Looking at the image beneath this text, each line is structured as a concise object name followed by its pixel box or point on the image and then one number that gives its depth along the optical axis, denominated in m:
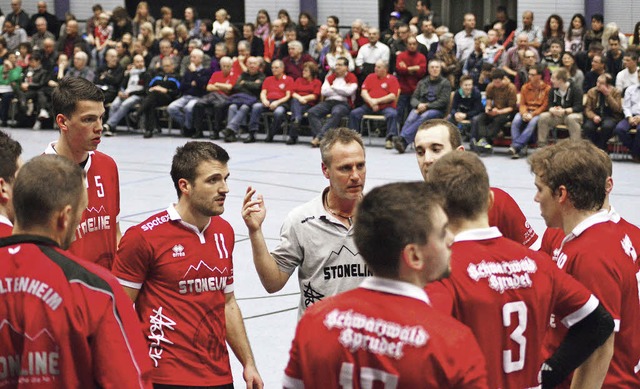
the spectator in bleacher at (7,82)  23.62
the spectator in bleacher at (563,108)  17.11
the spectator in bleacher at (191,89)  21.12
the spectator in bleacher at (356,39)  21.25
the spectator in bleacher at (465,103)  18.05
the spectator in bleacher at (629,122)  16.62
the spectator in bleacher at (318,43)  21.39
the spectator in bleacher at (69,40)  24.55
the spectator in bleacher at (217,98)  20.83
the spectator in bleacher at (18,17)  26.33
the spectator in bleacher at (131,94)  21.92
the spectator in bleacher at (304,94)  19.77
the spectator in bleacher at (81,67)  22.80
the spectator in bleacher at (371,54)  20.16
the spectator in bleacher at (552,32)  19.20
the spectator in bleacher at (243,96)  20.44
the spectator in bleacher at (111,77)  22.34
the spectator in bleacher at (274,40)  21.83
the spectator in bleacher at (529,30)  19.81
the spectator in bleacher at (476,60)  19.27
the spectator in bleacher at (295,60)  20.42
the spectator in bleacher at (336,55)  20.11
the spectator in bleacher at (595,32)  19.23
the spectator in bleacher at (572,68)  17.64
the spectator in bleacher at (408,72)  19.36
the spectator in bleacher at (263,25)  22.69
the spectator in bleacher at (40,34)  25.42
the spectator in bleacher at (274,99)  20.02
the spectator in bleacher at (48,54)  24.03
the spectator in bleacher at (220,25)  23.14
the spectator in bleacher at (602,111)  16.88
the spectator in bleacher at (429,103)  18.45
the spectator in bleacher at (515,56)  18.92
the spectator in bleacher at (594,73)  17.48
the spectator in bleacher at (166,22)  23.75
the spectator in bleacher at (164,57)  21.89
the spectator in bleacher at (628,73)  17.16
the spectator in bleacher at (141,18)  24.42
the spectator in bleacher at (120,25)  24.50
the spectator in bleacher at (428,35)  20.69
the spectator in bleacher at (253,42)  21.80
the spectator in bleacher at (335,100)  19.34
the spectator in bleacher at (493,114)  17.81
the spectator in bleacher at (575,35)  19.31
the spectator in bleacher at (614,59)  18.03
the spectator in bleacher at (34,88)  23.36
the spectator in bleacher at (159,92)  21.53
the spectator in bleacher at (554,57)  18.50
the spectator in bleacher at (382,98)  19.16
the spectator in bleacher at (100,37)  24.03
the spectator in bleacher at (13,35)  25.62
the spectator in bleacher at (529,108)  17.42
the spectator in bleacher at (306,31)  22.42
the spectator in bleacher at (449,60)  19.39
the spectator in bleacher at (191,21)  23.53
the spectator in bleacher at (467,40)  20.16
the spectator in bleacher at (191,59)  21.50
